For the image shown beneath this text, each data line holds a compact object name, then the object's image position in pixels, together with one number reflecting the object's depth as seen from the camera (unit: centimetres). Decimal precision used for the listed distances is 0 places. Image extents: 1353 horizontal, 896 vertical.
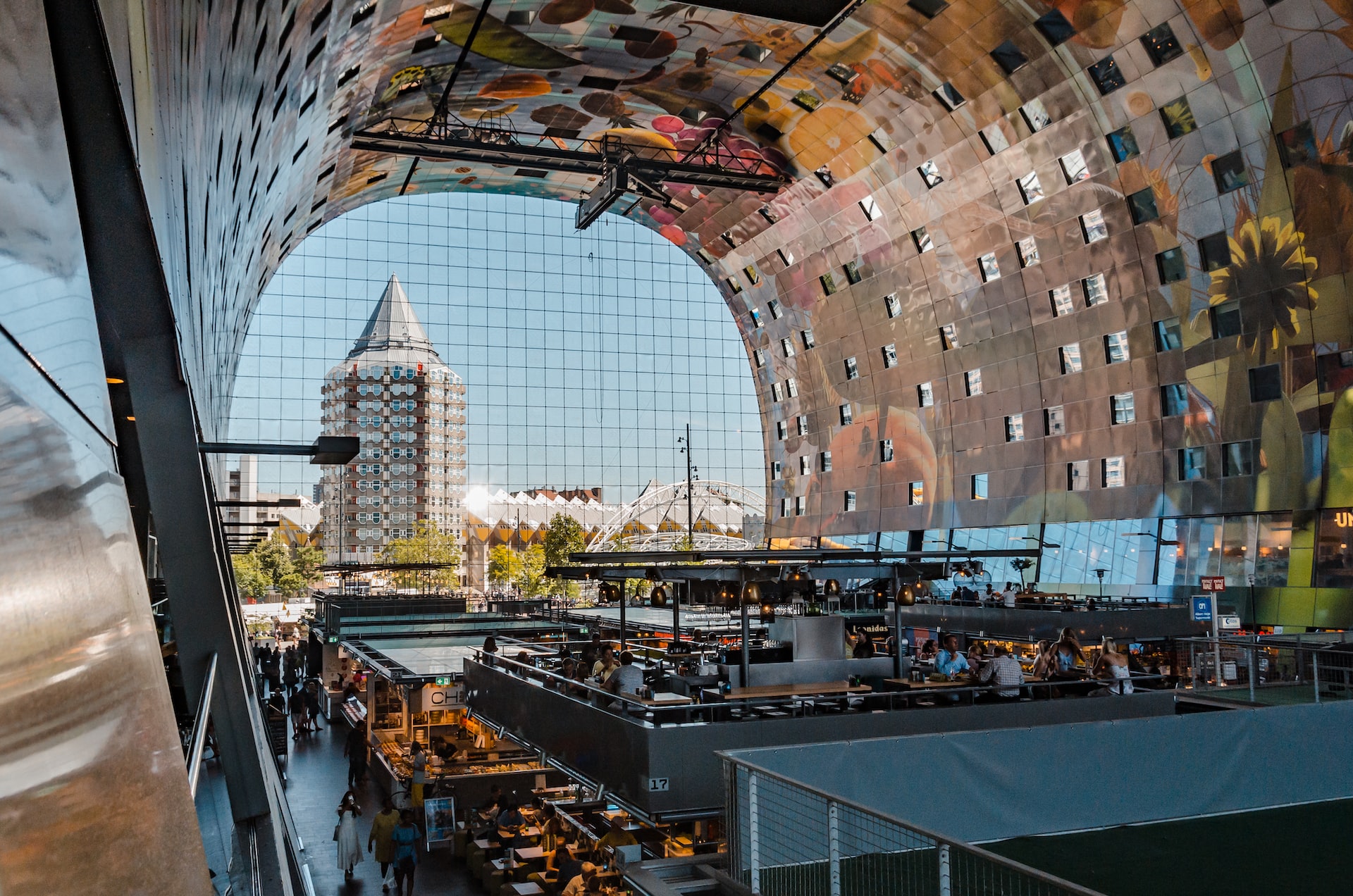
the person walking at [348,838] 1559
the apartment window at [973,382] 3688
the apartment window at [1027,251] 3319
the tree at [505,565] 7038
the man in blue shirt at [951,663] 1809
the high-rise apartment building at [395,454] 6650
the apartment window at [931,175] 3406
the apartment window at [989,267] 3469
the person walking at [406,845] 1465
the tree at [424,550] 6588
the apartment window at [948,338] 3734
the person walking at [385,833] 1516
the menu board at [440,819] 1792
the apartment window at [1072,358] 3284
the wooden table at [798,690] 1470
